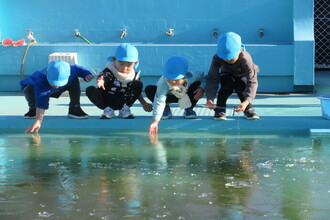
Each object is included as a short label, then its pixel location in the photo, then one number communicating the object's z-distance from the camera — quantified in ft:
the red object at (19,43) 29.55
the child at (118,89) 20.95
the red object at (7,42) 29.73
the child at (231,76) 19.47
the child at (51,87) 19.53
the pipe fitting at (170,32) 30.63
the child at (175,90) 19.58
